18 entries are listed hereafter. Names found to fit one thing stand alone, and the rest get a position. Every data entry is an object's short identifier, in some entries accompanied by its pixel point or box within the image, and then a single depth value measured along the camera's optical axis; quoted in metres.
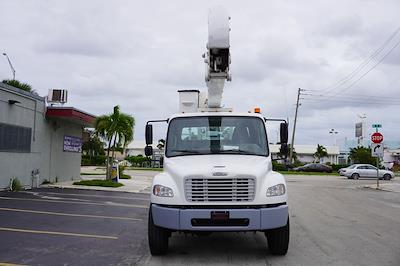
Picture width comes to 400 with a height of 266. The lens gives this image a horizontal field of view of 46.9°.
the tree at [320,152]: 86.75
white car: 41.75
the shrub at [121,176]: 32.45
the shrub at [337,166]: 67.25
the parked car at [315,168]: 58.38
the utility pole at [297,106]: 62.06
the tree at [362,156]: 66.62
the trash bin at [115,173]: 25.83
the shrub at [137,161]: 72.19
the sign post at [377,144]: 27.02
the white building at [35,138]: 17.92
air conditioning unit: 21.88
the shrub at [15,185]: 18.38
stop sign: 27.20
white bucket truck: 7.16
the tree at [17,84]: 25.82
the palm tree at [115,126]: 23.36
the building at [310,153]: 96.88
